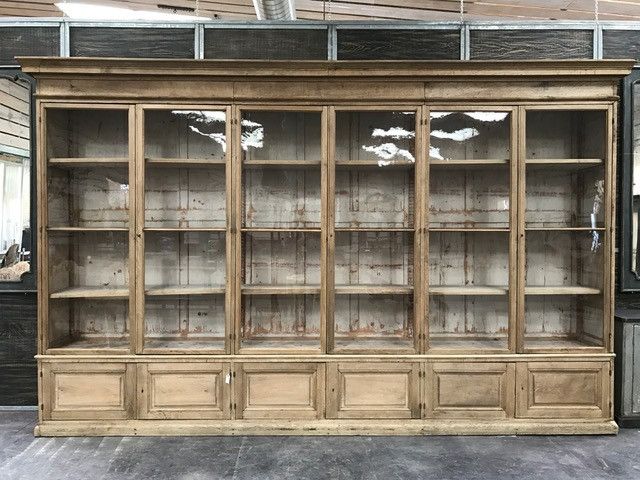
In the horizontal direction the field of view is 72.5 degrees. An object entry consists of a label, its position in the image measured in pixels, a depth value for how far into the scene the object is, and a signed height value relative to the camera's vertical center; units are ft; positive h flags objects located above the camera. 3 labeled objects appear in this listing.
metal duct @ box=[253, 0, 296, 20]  11.21 +6.03
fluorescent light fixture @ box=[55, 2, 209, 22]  12.39 +6.62
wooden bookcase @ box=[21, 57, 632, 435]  10.12 -0.19
